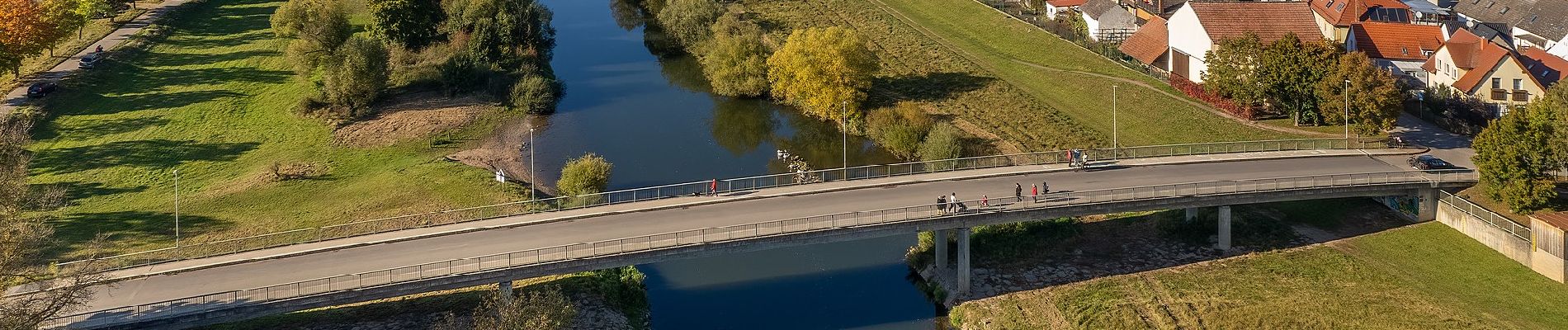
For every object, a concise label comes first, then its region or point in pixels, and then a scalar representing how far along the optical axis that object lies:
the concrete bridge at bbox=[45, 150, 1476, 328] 47.56
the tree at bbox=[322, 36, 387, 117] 86.88
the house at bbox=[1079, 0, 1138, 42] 101.38
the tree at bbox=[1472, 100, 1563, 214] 57.16
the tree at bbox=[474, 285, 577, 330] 46.34
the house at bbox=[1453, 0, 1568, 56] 86.31
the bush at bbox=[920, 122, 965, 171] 73.94
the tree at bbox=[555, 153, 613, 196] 66.00
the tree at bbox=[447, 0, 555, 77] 97.56
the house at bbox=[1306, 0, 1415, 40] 89.12
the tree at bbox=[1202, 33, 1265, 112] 77.75
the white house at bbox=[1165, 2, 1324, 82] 84.69
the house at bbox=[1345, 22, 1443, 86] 85.25
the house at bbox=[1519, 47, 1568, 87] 76.94
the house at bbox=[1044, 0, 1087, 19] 110.19
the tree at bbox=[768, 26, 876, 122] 84.69
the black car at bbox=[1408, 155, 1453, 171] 61.97
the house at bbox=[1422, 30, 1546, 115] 76.06
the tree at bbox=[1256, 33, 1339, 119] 74.00
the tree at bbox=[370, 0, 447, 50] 98.31
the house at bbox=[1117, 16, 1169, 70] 90.25
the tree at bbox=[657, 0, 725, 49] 106.25
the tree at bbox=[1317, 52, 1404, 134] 69.12
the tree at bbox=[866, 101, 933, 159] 78.25
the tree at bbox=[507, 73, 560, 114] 90.06
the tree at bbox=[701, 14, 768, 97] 91.94
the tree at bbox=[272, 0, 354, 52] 93.50
